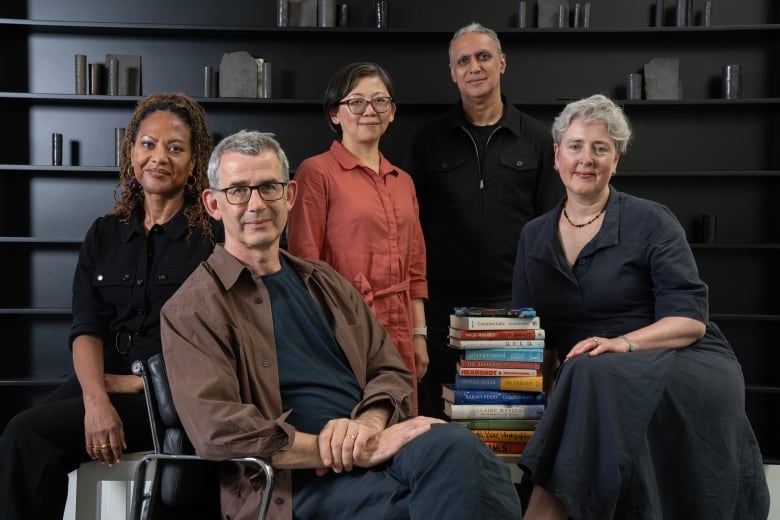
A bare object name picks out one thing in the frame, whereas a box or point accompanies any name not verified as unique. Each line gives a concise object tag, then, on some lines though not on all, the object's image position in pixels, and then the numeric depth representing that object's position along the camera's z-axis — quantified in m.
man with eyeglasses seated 1.96
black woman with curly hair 2.39
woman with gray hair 2.30
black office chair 2.08
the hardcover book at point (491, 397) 2.56
